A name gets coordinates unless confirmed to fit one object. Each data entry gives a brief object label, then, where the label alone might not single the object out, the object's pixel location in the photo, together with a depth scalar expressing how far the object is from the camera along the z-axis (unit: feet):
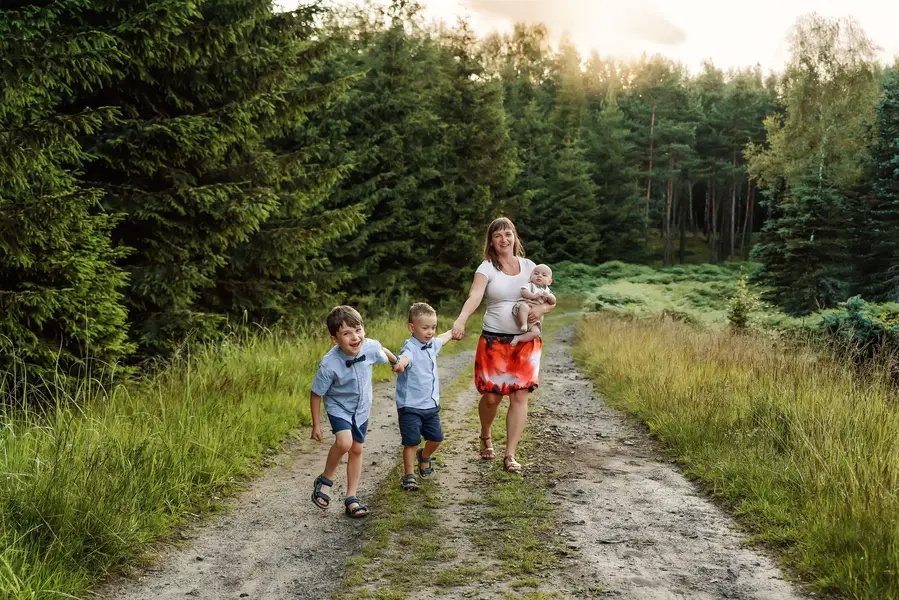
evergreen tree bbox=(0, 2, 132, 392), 20.10
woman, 19.54
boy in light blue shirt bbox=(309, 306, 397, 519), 16.01
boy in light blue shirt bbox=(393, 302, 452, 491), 17.44
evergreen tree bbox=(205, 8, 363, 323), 36.63
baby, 19.15
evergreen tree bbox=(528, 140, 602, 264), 150.61
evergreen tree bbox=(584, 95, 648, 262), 167.53
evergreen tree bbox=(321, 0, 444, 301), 72.54
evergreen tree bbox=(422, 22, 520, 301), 78.28
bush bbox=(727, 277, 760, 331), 49.75
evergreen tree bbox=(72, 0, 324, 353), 29.45
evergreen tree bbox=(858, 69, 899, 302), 73.20
